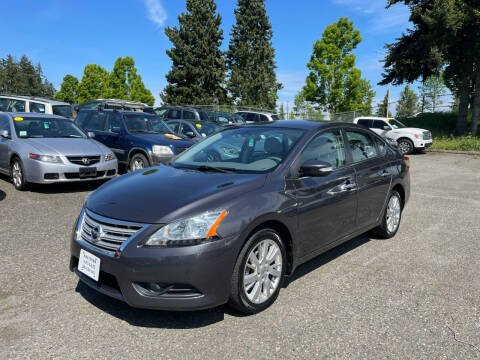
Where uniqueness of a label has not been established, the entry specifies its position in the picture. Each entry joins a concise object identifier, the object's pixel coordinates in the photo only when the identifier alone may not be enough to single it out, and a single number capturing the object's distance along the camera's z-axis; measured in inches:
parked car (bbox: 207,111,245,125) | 745.0
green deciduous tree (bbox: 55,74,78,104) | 3105.3
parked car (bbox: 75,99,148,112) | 799.9
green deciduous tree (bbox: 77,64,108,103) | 2447.1
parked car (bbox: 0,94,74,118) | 532.4
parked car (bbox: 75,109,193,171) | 361.7
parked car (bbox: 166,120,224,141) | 542.3
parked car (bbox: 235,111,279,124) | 964.0
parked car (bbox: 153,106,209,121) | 711.0
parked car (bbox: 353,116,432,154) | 738.2
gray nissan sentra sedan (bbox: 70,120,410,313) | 109.1
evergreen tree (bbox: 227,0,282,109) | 2034.9
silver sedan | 289.9
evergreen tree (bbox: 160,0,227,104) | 1878.7
